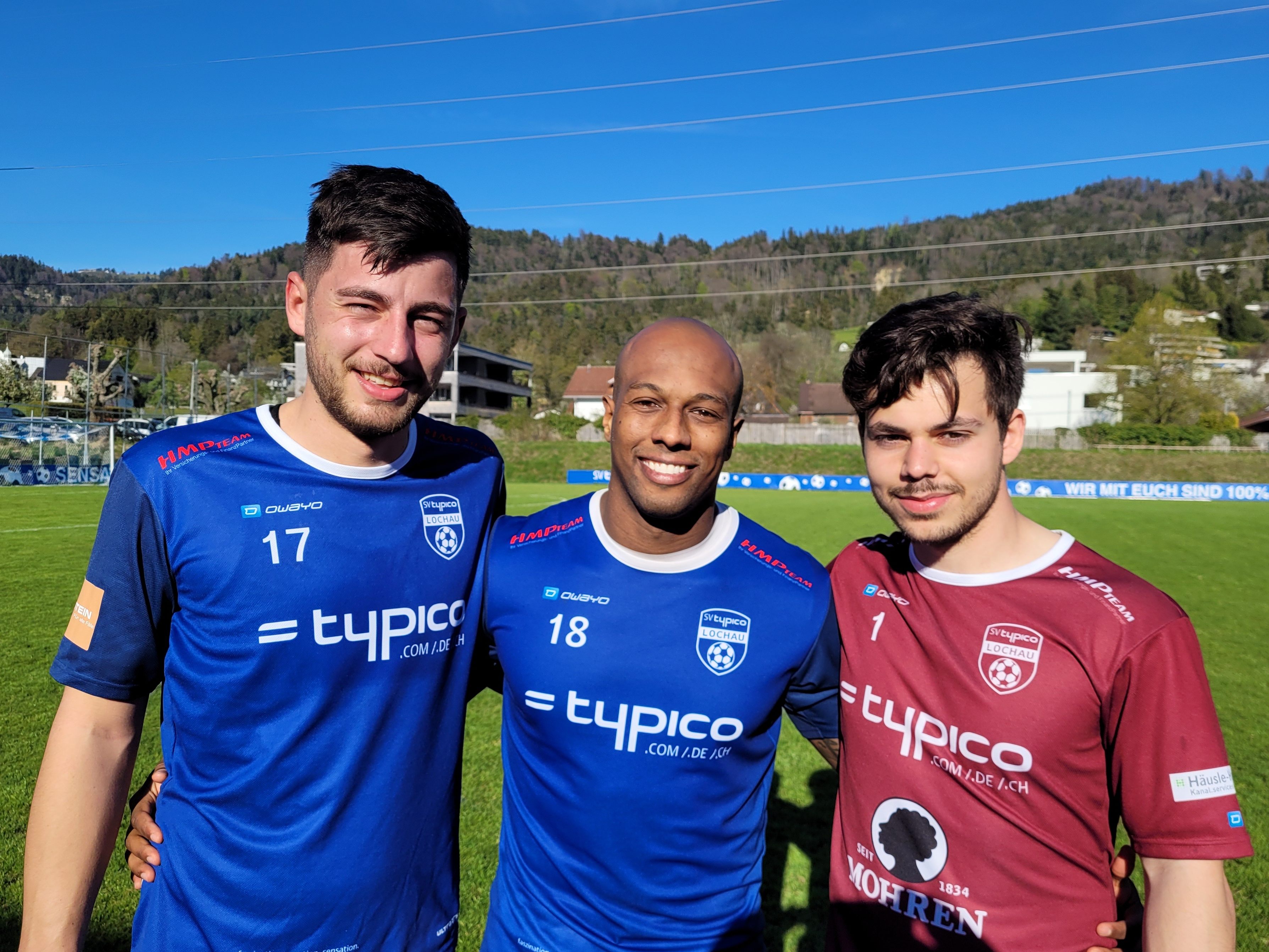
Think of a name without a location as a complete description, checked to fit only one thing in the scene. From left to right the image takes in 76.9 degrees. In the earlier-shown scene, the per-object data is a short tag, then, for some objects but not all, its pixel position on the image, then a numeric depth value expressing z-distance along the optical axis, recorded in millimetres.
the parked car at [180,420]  43781
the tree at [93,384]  53719
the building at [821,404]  78625
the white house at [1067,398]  60219
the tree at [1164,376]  53375
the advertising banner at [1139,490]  33406
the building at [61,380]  81062
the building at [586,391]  89250
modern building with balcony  63438
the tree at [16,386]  55938
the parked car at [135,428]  36000
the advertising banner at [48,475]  27062
